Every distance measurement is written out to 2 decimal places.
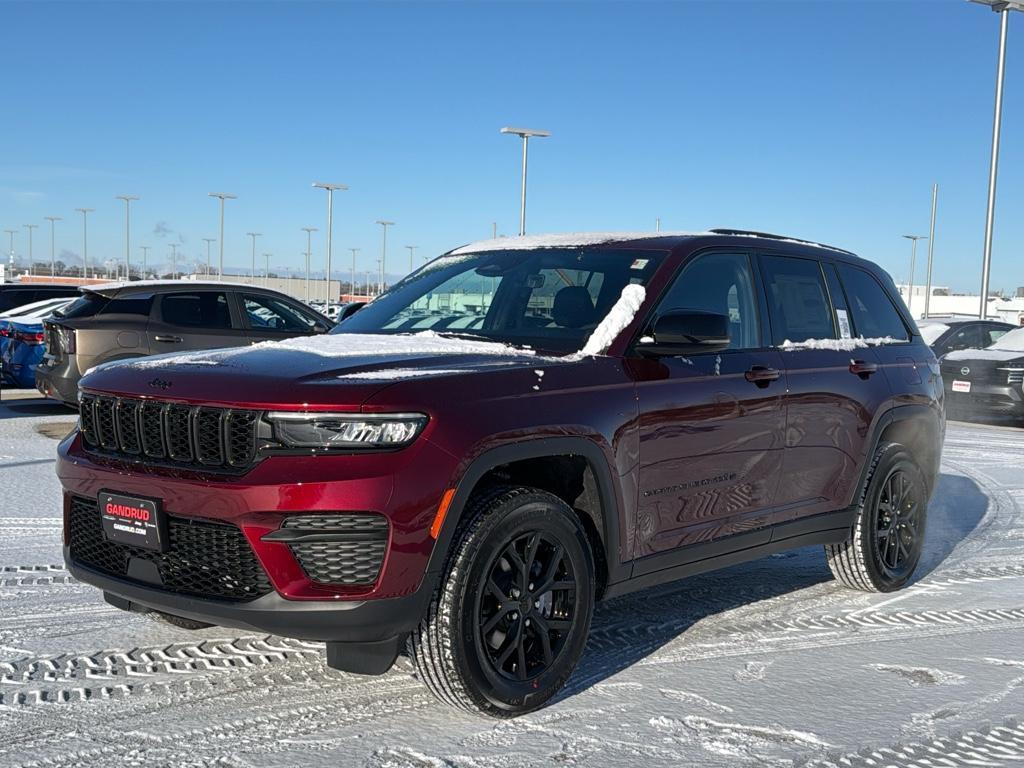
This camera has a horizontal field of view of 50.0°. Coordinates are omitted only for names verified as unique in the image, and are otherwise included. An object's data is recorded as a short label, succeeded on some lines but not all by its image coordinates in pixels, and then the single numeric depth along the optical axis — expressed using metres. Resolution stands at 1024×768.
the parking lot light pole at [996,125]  23.09
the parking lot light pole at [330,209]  50.08
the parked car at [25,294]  18.84
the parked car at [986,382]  14.82
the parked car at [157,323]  11.35
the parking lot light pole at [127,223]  74.94
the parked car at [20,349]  14.05
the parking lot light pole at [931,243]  41.28
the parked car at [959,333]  17.88
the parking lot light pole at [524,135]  34.84
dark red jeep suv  3.46
